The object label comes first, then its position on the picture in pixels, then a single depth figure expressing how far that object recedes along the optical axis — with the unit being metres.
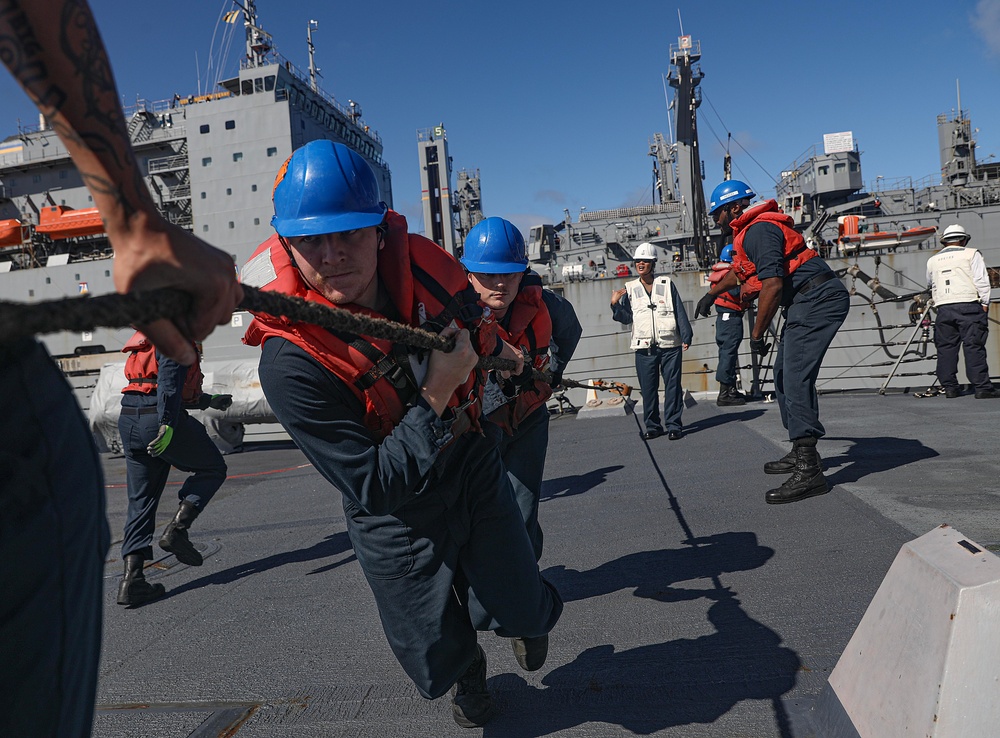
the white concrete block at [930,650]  1.39
